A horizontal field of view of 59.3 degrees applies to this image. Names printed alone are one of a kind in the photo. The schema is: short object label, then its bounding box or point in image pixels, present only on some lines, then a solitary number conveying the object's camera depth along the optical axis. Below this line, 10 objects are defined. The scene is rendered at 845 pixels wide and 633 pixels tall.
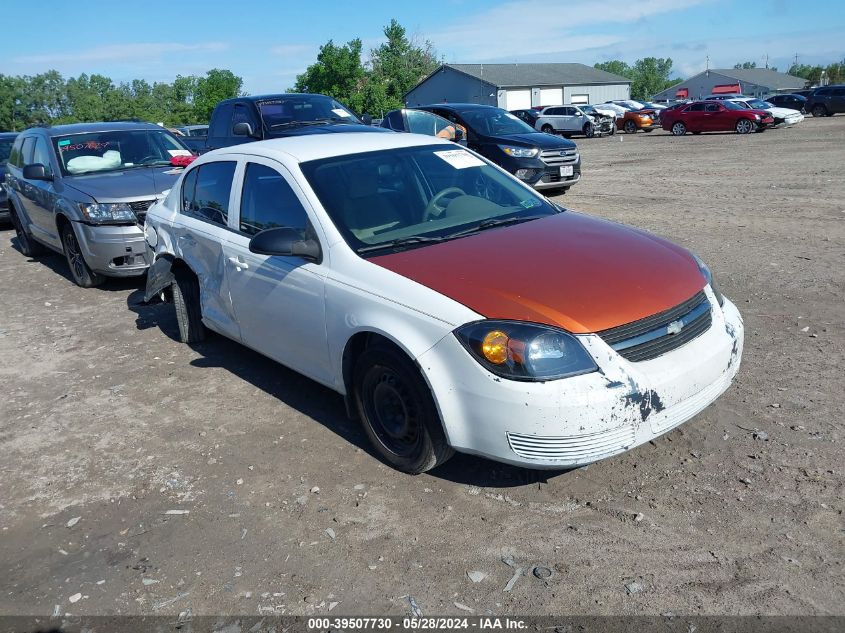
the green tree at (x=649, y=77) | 137.88
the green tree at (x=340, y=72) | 69.38
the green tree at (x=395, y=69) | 68.56
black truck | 10.89
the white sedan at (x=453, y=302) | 3.39
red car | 30.91
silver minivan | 8.22
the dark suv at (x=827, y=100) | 39.41
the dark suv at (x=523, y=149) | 13.62
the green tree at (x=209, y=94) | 79.62
